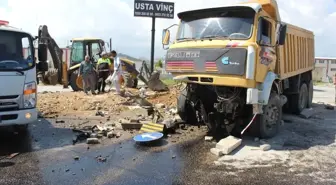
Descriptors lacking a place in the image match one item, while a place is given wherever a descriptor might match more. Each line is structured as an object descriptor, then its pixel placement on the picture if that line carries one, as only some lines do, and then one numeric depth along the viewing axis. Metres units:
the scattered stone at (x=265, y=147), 6.98
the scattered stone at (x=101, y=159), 6.34
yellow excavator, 15.74
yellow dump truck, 7.00
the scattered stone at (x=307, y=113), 11.00
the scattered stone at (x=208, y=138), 7.75
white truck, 6.86
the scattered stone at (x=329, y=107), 12.66
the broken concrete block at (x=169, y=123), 8.40
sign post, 20.11
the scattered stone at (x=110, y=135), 8.02
